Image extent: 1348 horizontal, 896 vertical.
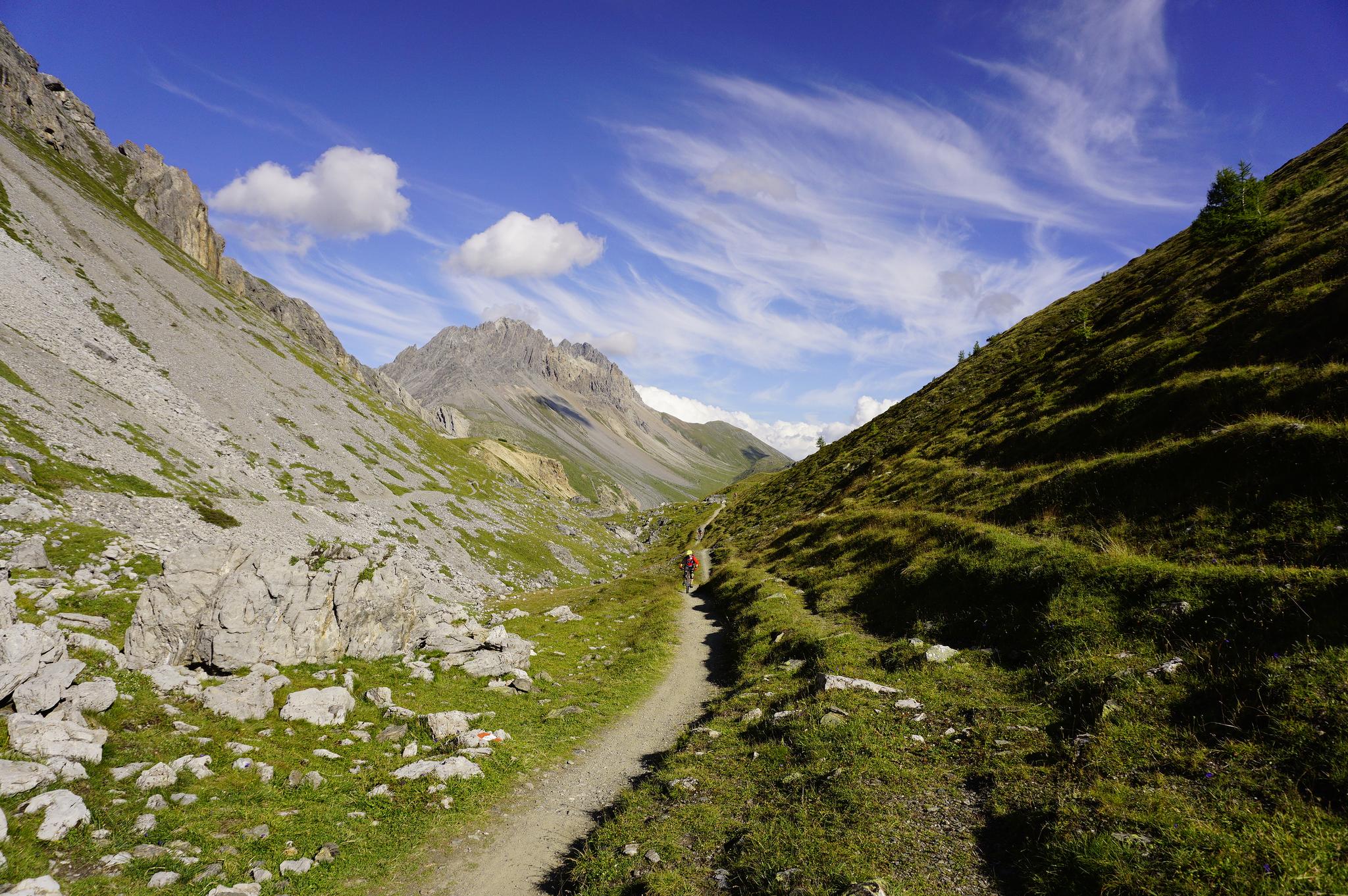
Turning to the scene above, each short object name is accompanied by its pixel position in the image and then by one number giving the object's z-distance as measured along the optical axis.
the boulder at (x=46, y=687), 11.97
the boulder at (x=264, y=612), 17.75
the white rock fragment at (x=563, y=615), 38.44
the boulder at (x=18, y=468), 31.86
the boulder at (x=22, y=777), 10.03
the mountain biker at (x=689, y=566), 50.34
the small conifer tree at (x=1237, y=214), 43.47
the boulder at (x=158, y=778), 11.73
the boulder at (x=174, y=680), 15.38
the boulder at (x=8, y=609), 14.41
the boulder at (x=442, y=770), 14.96
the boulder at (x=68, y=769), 10.91
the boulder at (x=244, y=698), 15.56
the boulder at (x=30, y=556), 22.86
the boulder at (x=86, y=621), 18.09
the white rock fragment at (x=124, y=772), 11.68
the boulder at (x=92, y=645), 15.75
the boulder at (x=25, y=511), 27.06
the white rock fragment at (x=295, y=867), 10.89
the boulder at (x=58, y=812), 9.64
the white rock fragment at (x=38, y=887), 8.35
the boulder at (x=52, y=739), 11.22
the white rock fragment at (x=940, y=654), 18.09
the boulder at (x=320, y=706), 16.50
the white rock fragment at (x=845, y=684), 17.00
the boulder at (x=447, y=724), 17.52
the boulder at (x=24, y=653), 11.98
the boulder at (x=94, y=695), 12.94
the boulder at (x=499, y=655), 23.75
